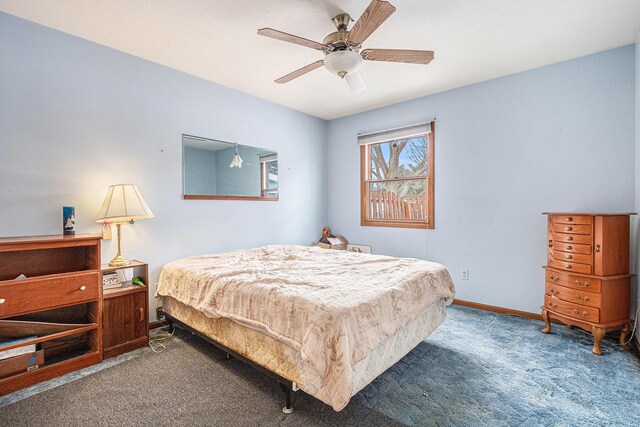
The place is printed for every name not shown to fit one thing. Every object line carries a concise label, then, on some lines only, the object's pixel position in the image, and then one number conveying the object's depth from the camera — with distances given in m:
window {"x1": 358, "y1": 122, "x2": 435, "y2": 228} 4.05
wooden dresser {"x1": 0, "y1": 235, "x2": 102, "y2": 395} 1.97
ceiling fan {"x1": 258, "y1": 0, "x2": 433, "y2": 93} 1.95
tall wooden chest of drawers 2.46
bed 1.56
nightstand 2.39
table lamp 2.50
